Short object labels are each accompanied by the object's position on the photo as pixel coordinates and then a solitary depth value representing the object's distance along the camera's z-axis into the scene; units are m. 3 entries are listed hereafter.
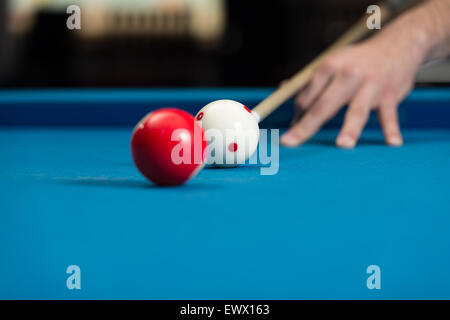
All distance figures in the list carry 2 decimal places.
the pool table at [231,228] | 0.74
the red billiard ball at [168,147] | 0.93
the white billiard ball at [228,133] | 1.02
